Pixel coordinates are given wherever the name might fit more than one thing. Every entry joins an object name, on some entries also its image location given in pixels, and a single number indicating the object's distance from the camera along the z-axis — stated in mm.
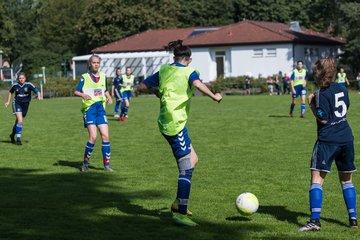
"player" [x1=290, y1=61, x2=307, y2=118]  23891
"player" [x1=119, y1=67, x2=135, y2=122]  25344
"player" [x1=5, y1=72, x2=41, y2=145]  17484
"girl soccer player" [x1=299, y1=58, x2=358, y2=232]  7461
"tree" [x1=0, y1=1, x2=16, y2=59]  83881
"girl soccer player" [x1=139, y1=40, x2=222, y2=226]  7980
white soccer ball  8023
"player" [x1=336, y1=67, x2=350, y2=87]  37672
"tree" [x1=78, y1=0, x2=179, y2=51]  76062
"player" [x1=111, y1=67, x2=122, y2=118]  26423
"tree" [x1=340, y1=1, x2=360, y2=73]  52516
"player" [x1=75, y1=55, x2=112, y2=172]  12289
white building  60156
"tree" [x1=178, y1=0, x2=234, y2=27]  78619
